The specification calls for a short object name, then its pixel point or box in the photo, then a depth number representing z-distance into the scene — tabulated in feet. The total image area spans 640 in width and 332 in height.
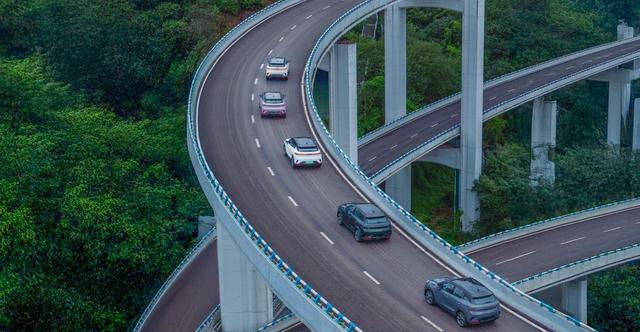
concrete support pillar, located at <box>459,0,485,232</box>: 231.09
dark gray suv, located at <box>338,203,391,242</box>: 126.41
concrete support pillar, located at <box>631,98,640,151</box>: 292.40
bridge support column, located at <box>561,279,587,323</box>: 161.58
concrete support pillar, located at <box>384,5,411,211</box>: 252.01
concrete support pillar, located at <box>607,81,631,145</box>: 289.33
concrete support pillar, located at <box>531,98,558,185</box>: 253.65
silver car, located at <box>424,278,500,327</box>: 105.19
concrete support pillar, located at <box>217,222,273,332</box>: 140.87
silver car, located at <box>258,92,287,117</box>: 177.27
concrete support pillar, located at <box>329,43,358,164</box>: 199.52
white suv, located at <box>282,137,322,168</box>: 152.87
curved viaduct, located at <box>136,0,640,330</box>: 111.96
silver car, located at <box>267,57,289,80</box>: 197.06
